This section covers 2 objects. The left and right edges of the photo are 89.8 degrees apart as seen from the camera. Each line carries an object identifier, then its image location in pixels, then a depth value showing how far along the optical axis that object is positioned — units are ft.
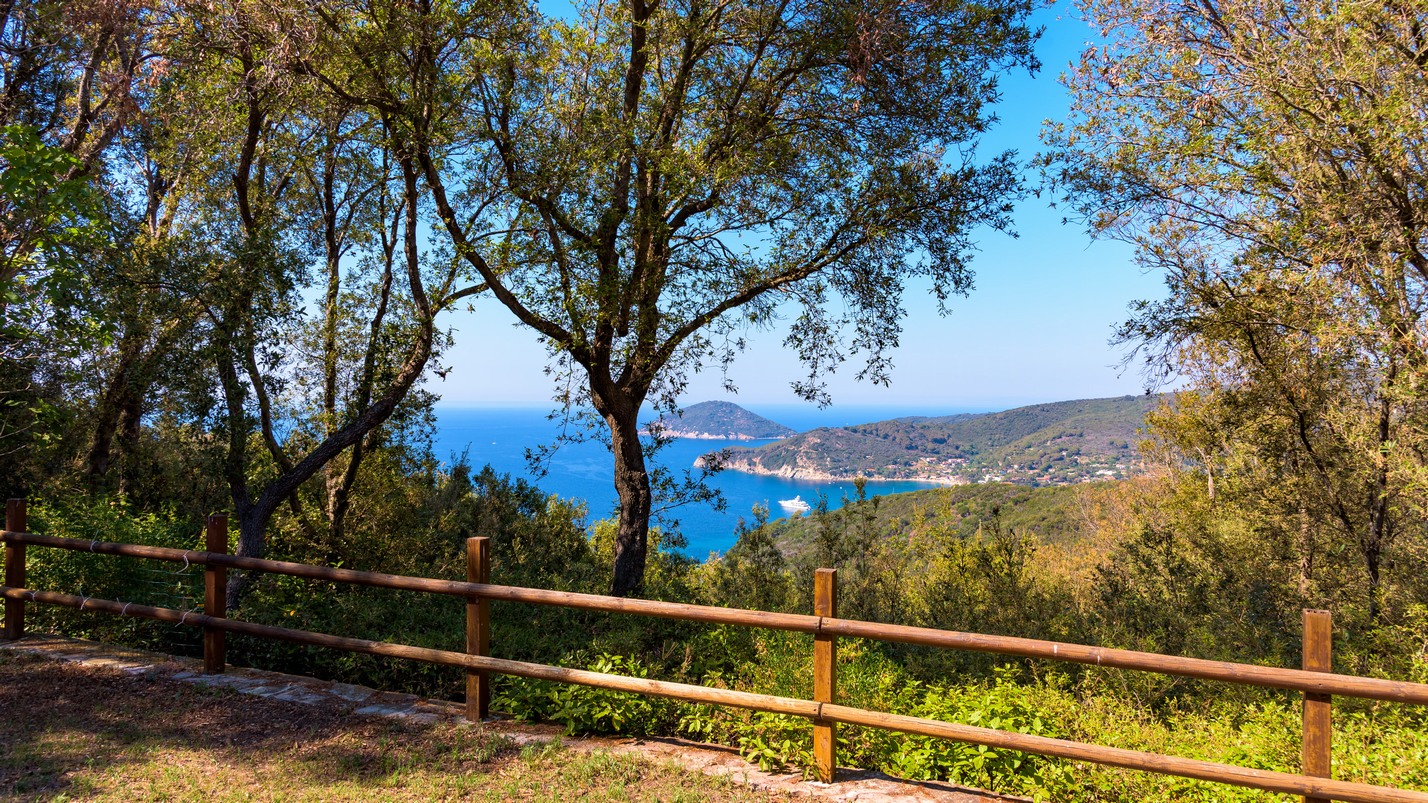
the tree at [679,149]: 25.46
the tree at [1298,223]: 23.71
